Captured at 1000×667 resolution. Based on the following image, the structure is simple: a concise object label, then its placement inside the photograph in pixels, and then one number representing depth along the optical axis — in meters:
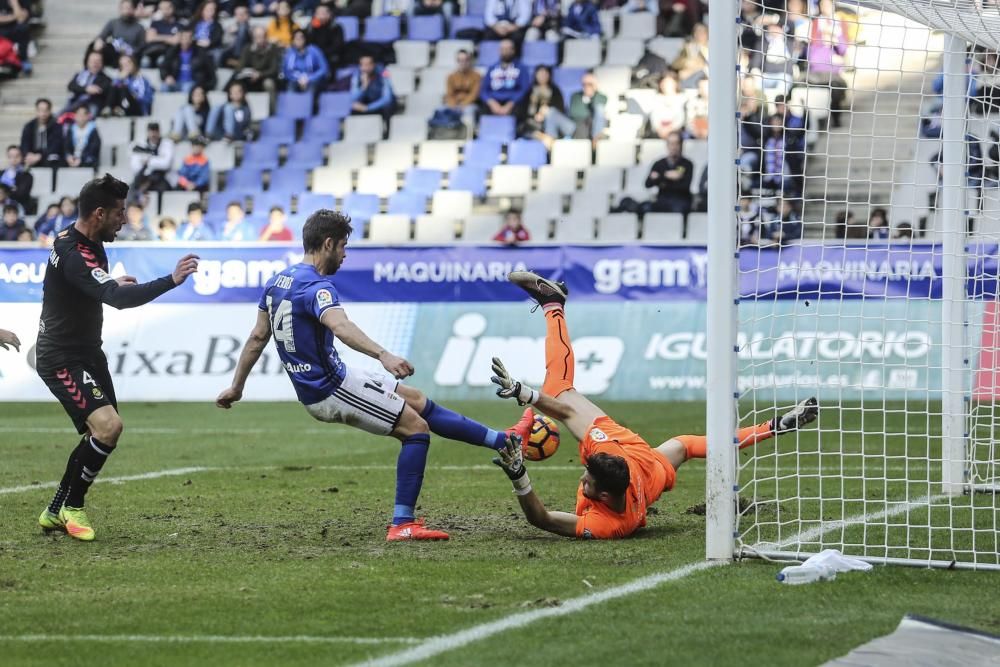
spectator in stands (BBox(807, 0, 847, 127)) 22.25
